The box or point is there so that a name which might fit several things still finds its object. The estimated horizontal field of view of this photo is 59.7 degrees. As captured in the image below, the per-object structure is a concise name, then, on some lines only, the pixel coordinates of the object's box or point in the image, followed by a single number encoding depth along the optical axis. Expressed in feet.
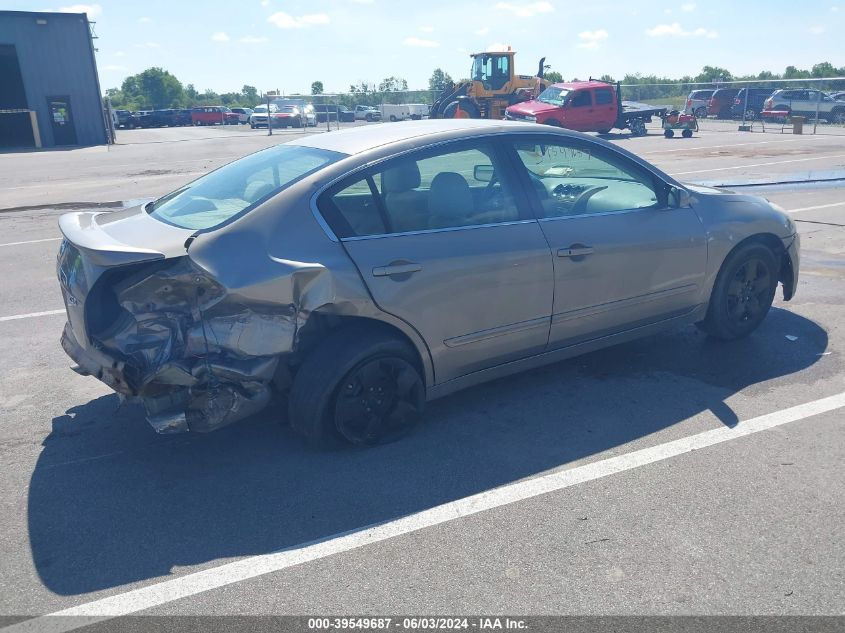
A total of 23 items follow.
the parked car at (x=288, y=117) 140.26
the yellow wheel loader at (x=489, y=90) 96.17
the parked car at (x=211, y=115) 187.42
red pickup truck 85.81
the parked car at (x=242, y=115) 192.54
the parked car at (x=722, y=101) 127.85
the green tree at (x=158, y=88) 351.25
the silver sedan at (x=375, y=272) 11.48
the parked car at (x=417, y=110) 156.44
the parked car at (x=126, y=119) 173.27
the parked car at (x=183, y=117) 185.16
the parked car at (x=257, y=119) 148.87
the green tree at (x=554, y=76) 185.00
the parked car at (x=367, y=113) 171.32
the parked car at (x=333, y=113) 147.74
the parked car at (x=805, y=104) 109.70
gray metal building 109.19
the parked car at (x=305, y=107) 141.08
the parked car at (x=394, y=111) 161.75
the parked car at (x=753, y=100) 119.44
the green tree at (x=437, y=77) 248.83
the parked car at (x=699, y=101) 128.67
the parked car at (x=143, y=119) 178.09
